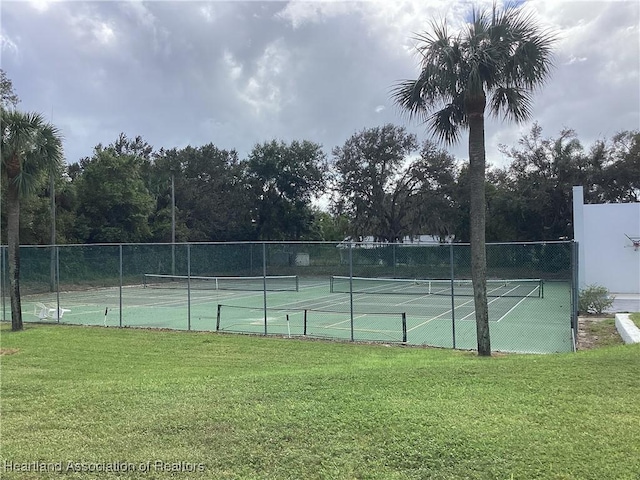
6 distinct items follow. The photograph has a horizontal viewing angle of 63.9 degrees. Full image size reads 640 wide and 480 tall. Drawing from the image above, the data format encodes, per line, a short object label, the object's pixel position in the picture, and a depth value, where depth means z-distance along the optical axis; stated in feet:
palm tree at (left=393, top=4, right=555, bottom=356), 29.40
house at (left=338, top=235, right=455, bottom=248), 161.69
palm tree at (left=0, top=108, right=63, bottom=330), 42.16
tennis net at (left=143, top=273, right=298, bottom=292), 99.91
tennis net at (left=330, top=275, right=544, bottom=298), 85.61
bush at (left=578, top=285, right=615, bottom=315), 58.49
